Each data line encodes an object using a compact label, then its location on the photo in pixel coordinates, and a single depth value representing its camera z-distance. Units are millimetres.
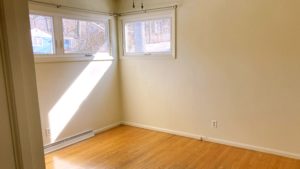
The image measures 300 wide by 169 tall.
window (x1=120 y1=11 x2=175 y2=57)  3721
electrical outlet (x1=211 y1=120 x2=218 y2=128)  3453
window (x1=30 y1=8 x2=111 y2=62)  3158
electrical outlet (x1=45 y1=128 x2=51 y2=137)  3264
